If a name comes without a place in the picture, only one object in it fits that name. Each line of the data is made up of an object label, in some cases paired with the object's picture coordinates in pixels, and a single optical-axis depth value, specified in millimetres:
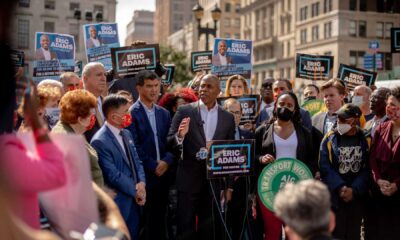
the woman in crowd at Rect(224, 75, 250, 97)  9570
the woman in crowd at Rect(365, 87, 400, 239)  7078
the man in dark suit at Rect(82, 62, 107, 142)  7504
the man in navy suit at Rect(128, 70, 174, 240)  7543
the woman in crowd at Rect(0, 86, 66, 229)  2305
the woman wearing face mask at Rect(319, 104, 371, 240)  7191
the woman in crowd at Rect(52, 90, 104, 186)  4816
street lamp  21225
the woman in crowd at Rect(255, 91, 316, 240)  7395
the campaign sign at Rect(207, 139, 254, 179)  7105
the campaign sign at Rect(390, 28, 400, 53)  11172
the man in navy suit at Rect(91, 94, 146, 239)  6043
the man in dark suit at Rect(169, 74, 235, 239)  7562
